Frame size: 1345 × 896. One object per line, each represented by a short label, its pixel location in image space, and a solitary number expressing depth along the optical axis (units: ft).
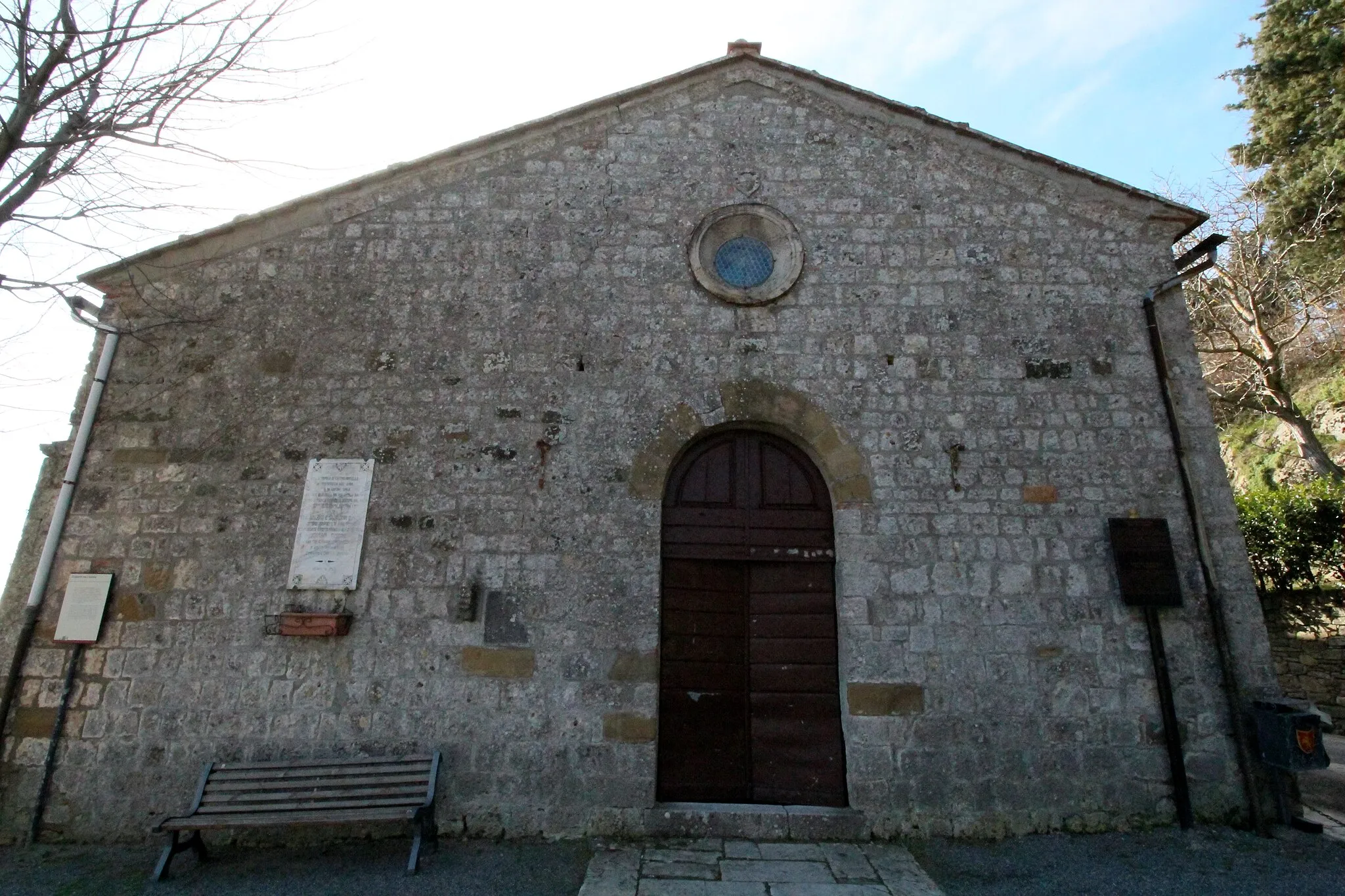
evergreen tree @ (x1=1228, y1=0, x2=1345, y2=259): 41.96
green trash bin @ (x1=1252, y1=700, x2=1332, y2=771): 15.20
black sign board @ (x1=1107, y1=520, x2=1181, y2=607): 16.92
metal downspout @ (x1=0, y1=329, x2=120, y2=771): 17.11
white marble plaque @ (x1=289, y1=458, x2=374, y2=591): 17.60
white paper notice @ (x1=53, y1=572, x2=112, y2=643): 17.26
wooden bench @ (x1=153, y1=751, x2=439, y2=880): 14.48
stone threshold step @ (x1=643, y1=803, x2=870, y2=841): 15.85
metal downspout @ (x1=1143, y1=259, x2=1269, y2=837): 16.14
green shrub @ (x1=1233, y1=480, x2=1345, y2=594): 30.86
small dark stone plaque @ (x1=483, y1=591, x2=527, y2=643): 17.06
